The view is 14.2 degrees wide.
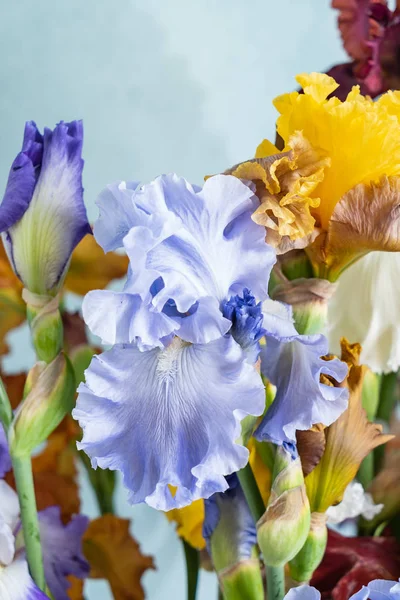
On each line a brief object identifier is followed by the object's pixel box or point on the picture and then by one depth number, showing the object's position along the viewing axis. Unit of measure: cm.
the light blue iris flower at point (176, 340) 67
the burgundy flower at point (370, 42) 86
